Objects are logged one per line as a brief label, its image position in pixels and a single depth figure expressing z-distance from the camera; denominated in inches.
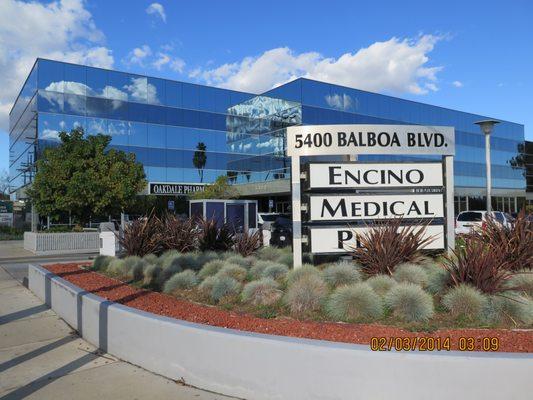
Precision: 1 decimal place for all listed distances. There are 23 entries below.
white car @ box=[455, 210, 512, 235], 929.9
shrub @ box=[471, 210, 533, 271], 340.6
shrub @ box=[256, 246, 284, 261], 431.2
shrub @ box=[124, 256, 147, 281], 407.5
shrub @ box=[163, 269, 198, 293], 344.8
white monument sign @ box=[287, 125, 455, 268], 364.5
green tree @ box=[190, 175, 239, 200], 1472.2
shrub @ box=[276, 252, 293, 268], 395.5
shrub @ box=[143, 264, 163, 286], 379.2
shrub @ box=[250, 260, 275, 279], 346.8
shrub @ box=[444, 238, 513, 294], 262.8
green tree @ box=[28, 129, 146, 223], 947.3
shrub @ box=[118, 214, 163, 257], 488.1
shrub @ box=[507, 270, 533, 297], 273.9
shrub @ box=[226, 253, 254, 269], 385.5
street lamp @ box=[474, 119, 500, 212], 736.3
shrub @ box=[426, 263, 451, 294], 279.0
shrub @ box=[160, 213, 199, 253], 506.9
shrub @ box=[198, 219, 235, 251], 510.0
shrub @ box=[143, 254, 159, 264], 438.9
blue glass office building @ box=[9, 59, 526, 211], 1684.3
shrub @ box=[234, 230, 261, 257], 479.5
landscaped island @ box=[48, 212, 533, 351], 234.1
